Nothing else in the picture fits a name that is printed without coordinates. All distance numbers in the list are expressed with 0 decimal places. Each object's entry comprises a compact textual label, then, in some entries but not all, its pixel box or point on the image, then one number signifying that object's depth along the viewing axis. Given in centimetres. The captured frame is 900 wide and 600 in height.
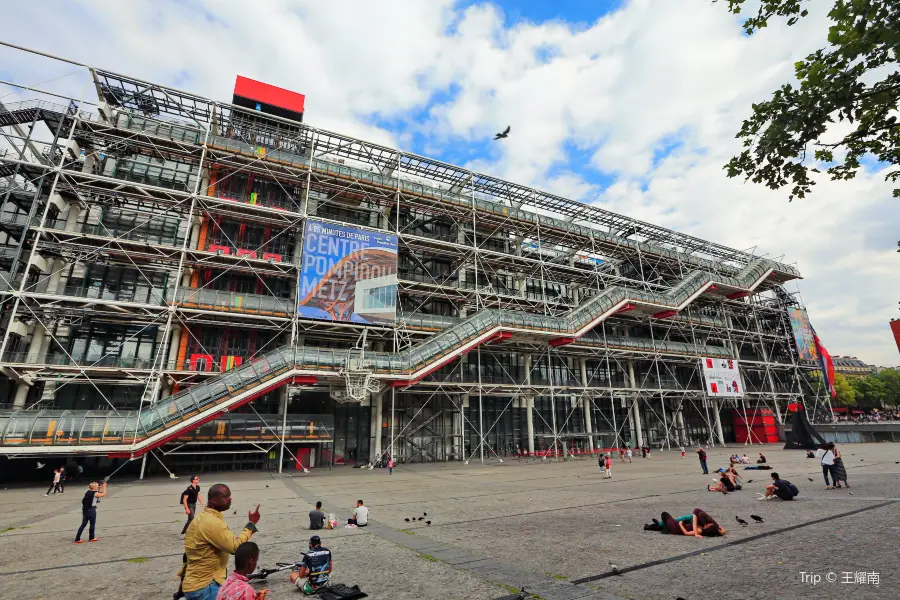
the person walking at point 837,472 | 1140
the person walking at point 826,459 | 1155
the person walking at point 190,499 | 820
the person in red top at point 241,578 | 285
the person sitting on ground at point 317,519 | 839
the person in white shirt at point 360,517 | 881
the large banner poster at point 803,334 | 4109
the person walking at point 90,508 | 769
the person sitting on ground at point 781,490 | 1002
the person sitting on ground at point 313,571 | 516
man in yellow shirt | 328
